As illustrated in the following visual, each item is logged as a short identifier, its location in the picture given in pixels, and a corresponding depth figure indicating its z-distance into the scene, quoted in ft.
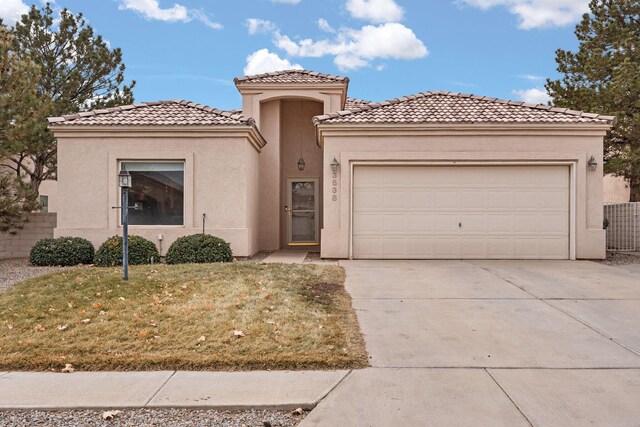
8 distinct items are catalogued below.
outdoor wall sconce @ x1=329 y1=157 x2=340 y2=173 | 39.47
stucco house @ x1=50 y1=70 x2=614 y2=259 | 39.11
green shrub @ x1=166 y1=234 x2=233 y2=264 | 34.73
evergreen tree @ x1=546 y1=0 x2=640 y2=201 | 53.01
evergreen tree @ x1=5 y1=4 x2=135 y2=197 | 56.44
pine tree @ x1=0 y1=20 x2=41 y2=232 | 36.29
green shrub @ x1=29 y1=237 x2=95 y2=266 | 35.37
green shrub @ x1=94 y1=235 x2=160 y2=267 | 34.37
